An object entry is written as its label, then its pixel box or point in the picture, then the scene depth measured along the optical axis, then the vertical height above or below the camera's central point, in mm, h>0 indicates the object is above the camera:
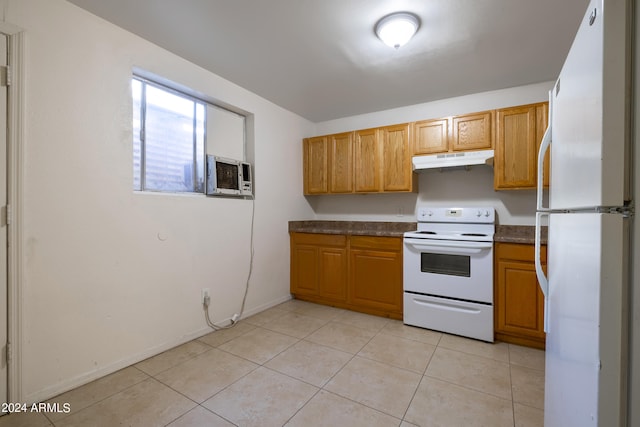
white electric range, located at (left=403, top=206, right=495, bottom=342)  2432 -584
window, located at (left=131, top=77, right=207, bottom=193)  2232 +636
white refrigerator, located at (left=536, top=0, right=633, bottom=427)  578 -11
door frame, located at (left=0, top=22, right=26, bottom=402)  1528 +31
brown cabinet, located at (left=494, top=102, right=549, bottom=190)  2510 +651
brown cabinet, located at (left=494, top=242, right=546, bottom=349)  2281 -686
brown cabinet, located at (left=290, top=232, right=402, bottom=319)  2914 -654
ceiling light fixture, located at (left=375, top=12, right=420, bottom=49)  1826 +1255
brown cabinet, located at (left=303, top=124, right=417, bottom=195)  3135 +630
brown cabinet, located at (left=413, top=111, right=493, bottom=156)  2738 +827
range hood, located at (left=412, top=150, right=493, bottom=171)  2668 +548
